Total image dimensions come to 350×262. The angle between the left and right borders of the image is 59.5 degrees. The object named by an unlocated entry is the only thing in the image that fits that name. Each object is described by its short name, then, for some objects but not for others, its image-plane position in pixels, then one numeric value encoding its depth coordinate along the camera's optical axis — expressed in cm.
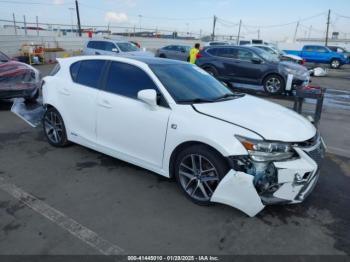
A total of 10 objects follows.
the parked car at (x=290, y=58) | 2035
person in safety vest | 1444
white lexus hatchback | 306
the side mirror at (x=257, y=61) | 1142
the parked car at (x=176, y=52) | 2206
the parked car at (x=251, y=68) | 1101
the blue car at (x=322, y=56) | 2788
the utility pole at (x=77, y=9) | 3539
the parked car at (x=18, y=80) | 739
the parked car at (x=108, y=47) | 1602
